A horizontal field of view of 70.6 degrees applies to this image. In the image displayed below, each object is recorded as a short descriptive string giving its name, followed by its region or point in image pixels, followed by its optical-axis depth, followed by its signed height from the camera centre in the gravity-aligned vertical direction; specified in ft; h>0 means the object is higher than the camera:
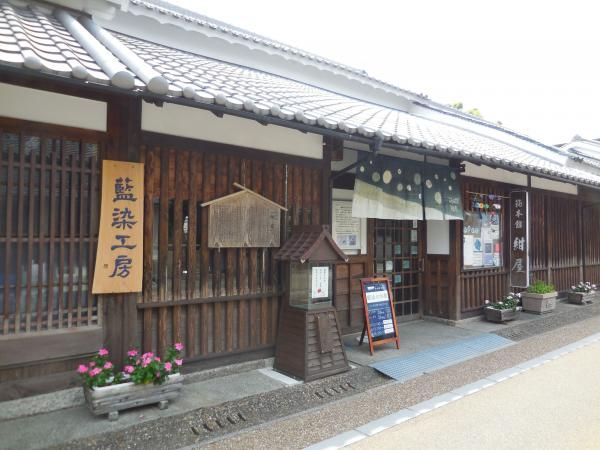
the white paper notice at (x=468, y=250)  32.53 -0.55
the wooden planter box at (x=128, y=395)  14.60 -5.53
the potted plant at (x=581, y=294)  42.01 -5.05
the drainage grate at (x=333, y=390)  18.30 -6.54
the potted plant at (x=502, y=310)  32.37 -5.17
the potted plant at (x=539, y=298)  36.19 -4.76
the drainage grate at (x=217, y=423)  14.70 -6.49
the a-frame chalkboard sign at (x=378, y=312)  24.21 -4.07
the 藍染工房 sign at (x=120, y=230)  16.22 +0.47
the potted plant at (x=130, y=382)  14.71 -5.07
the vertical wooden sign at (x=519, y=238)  35.65 +0.43
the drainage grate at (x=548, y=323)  29.73 -6.29
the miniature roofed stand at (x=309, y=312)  19.77 -3.37
